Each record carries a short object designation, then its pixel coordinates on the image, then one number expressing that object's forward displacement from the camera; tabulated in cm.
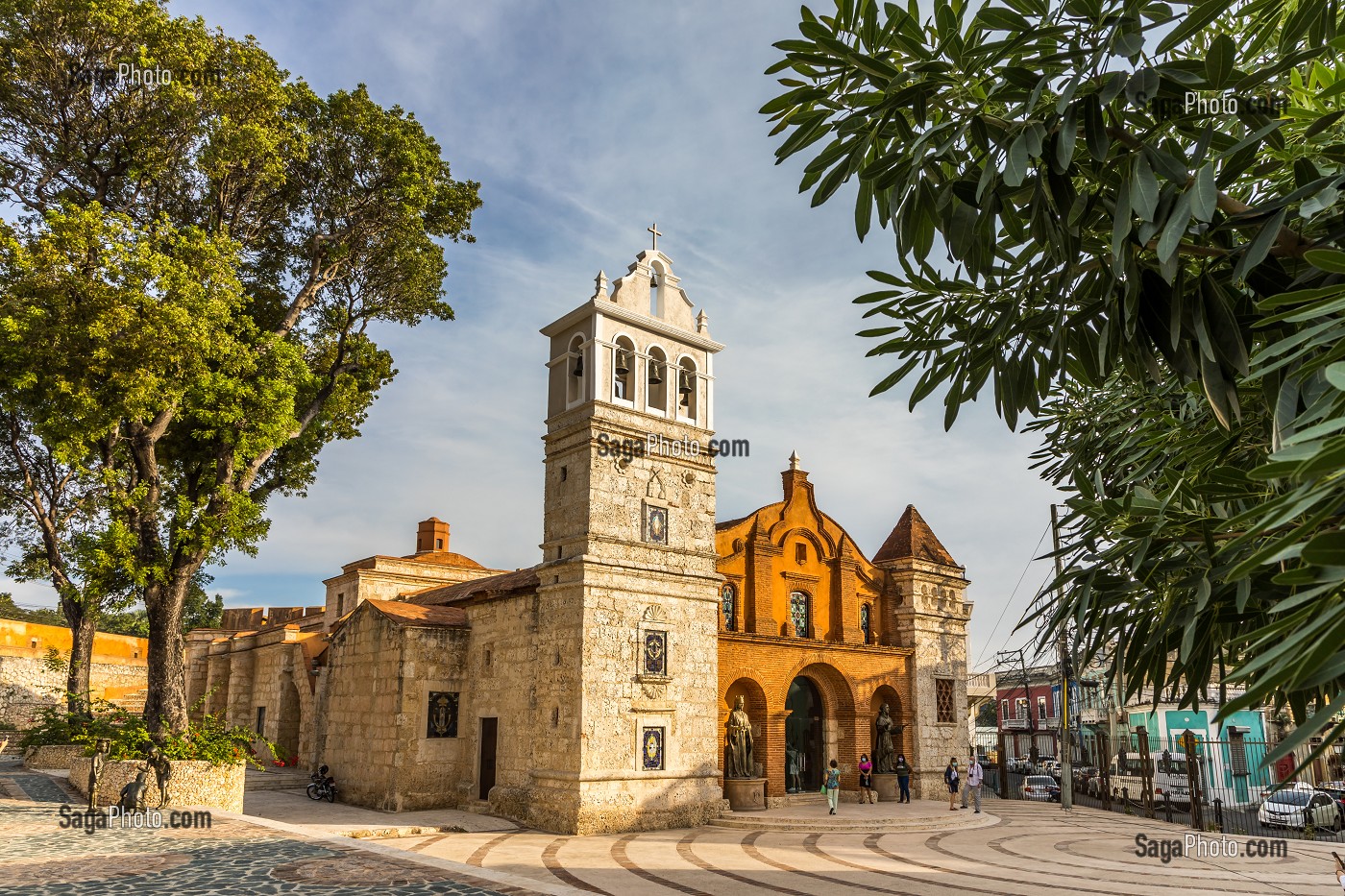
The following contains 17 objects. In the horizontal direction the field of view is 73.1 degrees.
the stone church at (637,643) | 1919
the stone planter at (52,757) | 2657
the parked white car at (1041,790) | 2977
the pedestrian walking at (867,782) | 2358
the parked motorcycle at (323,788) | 2291
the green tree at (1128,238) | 446
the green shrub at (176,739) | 1752
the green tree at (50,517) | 2367
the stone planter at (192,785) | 1706
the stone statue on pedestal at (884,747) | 2536
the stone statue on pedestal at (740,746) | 2166
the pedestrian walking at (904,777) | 2439
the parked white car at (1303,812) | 2188
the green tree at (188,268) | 1608
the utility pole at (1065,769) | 2300
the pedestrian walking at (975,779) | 2300
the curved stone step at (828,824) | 1950
